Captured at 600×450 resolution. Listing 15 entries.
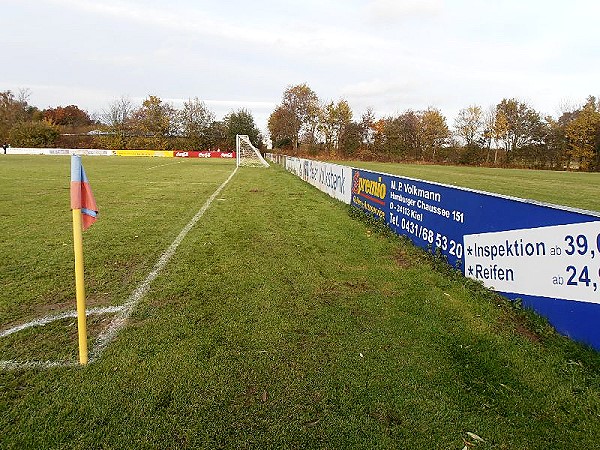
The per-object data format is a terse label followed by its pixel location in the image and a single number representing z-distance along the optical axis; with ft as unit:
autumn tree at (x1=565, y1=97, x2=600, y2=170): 162.30
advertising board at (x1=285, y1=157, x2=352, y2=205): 43.80
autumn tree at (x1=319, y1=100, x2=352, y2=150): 219.20
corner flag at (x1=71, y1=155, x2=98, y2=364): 9.60
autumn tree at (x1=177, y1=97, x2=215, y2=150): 243.19
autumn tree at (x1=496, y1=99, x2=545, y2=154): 177.17
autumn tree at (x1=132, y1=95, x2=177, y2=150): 238.27
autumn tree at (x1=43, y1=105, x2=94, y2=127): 276.70
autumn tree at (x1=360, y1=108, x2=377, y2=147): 217.77
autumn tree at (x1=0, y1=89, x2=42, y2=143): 210.59
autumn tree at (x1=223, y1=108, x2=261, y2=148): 242.17
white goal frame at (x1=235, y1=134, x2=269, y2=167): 121.42
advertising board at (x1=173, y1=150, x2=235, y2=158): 213.89
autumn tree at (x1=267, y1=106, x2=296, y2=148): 226.38
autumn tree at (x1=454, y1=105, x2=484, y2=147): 194.18
